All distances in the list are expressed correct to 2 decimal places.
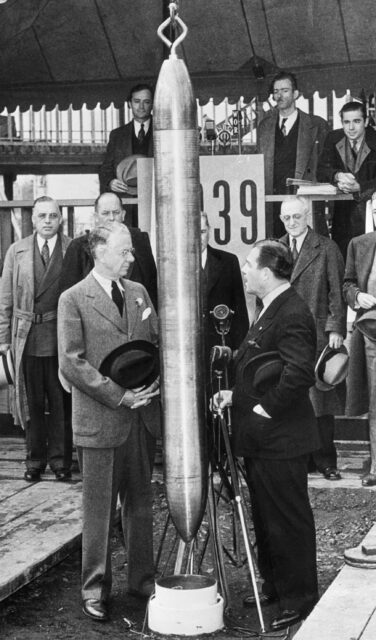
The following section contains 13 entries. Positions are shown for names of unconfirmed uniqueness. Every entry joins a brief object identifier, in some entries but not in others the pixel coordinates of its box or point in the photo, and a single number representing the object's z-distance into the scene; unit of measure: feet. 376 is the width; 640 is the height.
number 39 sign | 29.22
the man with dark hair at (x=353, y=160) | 28.07
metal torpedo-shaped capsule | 17.60
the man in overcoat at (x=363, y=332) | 25.81
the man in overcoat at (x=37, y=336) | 26.66
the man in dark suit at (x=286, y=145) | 29.37
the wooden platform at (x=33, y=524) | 20.93
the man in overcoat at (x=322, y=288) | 26.20
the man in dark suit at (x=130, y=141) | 30.01
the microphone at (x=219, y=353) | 19.09
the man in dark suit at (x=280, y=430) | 18.47
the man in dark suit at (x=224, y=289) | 25.12
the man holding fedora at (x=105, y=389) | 19.30
